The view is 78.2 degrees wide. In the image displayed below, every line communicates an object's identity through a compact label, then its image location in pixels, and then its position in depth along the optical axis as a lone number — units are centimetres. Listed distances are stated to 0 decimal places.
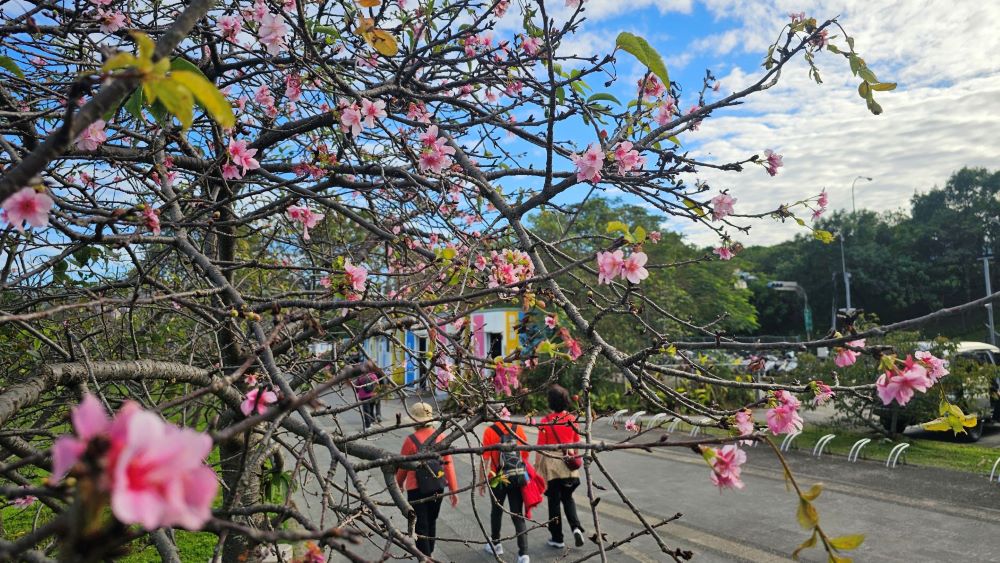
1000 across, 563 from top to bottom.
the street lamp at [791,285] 1944
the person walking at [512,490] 451
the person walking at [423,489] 486
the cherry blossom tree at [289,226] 77
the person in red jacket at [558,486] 546
